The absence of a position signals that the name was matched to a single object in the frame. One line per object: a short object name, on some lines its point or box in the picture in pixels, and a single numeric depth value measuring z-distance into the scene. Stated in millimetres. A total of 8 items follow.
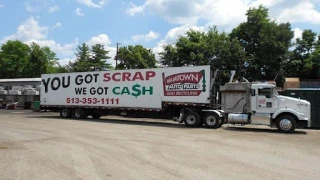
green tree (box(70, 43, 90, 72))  47327
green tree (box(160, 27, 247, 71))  28818
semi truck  12652
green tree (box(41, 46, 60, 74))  63059
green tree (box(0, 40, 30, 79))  56273
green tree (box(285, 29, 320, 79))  29500
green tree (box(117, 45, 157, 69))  45112
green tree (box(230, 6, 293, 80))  28286
